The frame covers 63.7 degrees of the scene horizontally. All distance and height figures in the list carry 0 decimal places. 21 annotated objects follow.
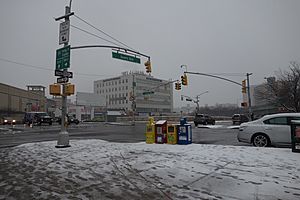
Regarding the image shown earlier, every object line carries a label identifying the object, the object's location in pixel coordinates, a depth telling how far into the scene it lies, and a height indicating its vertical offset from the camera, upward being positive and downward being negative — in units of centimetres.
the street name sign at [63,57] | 1205 +304
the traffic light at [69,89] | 1200 +141
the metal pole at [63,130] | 1160 -64
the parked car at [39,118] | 3997 -6
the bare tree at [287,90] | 3941 +432
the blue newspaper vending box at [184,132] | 1181 -80
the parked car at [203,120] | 3859 -61
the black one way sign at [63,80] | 1202 +187
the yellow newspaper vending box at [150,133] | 1270 -86
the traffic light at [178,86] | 3544 +448
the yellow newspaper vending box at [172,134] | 1205 -88
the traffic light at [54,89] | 1157 +135
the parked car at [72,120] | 4919 -63
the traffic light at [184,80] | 3017 +452
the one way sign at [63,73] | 1200 +220
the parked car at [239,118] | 3975 -38
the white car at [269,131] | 1027 -67
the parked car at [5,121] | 5146 -65
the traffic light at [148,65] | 2175 +464
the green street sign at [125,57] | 1861 +473
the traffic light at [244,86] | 3231 +395
